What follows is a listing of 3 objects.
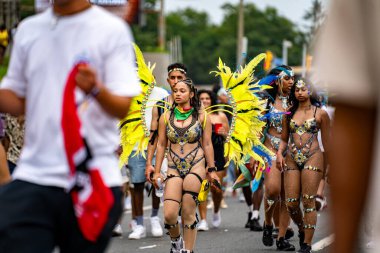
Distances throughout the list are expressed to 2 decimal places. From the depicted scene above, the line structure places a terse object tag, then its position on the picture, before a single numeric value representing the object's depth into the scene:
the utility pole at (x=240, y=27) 48.09
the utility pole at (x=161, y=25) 68.94
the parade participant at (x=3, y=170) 8.65
